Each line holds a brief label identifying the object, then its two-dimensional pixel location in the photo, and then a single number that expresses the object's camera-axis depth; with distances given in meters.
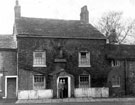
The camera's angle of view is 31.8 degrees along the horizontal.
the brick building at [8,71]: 27.58
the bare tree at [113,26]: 55.24
